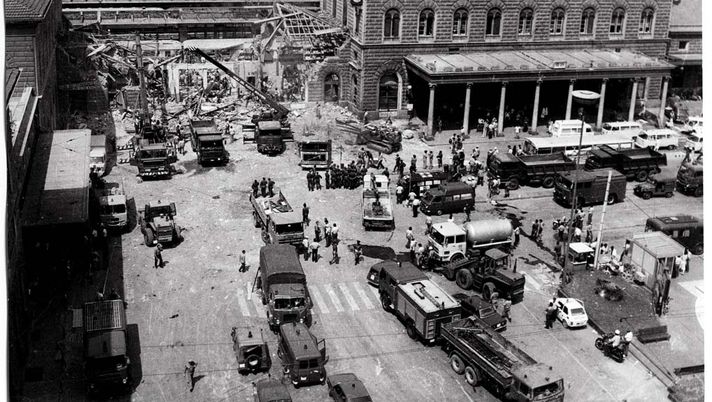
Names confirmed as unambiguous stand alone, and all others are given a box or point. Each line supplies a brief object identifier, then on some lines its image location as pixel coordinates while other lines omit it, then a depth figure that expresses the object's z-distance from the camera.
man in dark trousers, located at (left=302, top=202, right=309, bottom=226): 51.41
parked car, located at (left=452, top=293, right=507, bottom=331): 38.50
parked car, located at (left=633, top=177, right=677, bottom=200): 58.25
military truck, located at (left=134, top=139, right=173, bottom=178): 58.81
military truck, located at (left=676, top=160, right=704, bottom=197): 59.22
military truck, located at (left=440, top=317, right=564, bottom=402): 31.75
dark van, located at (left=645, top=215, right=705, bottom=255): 48.47
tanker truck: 41.88
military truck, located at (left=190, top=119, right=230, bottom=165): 62.50
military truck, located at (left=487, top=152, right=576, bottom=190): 59.19
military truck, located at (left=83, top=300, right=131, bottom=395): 32.12
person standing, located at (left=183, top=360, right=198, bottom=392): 33.62
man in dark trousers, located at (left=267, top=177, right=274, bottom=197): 56.19
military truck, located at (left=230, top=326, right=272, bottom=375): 34.56
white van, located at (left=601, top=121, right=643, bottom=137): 70.88
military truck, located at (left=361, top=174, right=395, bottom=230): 51.31
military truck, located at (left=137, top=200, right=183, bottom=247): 47.62
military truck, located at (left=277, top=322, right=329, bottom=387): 33.72
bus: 63.72
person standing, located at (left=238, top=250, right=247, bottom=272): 45.19
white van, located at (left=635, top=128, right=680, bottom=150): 69.25
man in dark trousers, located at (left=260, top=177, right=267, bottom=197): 55.91
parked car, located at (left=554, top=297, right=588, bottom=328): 39.19
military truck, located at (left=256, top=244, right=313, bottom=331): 38.00
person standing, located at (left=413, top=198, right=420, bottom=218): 53.62
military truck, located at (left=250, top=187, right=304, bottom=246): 46.66
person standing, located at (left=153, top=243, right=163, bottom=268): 45.06
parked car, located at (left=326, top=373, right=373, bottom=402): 31.27
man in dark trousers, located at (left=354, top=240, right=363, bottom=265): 46.51
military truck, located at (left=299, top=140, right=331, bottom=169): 62.06
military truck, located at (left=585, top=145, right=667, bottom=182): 61.50
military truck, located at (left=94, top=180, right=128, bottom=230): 49.16
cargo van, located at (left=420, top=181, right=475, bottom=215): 54.00
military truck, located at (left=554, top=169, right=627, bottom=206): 55.31
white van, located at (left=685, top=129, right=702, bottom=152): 70.88
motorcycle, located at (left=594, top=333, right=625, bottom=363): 36.22
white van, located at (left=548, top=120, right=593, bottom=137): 69.62
